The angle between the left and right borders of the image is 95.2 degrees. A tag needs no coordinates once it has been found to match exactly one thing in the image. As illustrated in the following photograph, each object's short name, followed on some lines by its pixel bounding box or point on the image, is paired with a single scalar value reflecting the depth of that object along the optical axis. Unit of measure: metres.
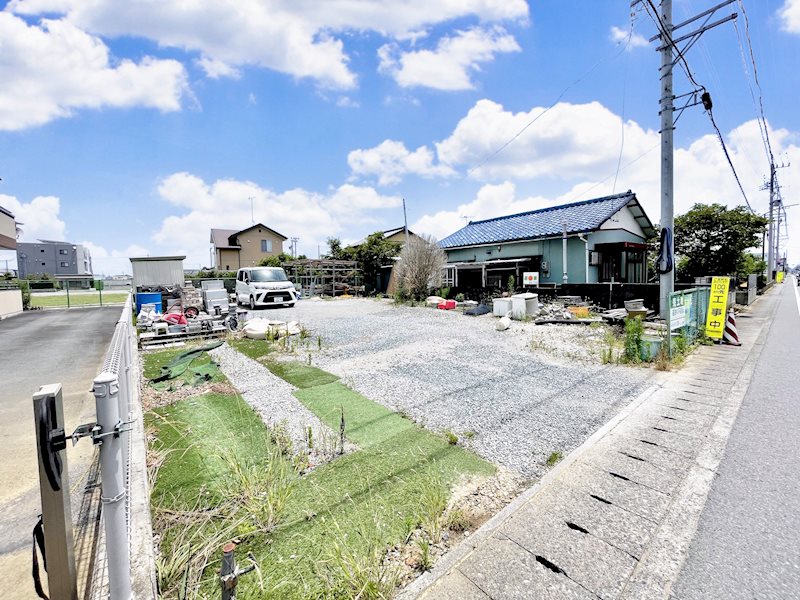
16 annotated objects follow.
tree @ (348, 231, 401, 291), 23.45
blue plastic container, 12.12
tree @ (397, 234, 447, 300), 17.69
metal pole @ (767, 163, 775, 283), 27.67
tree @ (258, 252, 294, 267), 32.12
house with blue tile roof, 15.79
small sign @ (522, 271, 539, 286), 15.48
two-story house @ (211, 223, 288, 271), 38.28
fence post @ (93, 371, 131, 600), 1.39
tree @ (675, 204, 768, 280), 14.63
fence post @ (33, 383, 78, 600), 1.40
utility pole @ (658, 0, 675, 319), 7.86
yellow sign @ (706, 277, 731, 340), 8.03
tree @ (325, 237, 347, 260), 27.15
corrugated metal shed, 15.08
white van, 15.27
